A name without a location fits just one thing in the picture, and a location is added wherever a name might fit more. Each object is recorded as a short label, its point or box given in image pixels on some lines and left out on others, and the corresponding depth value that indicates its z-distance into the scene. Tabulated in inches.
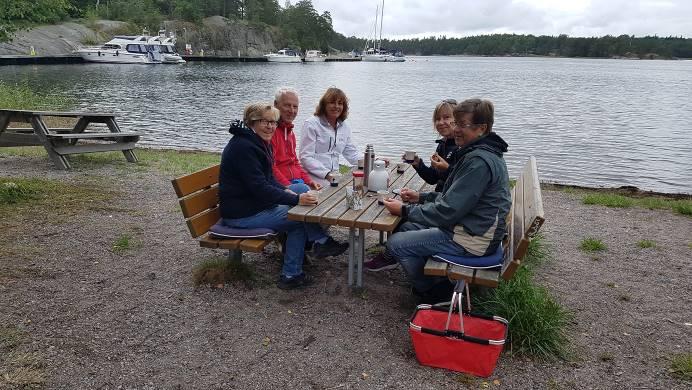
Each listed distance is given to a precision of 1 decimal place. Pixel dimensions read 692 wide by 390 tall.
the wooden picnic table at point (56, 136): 356.8
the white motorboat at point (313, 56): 4810.5
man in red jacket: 222.7
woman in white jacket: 239.3
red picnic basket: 139.3
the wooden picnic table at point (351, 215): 162.9
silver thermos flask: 190.2
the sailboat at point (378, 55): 5813.0
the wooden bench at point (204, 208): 176.1
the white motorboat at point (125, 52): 2775.6
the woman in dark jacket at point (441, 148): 209.5
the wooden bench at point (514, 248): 139.6
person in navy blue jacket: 178.5
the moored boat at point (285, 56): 4183.1
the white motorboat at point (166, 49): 3107.8
